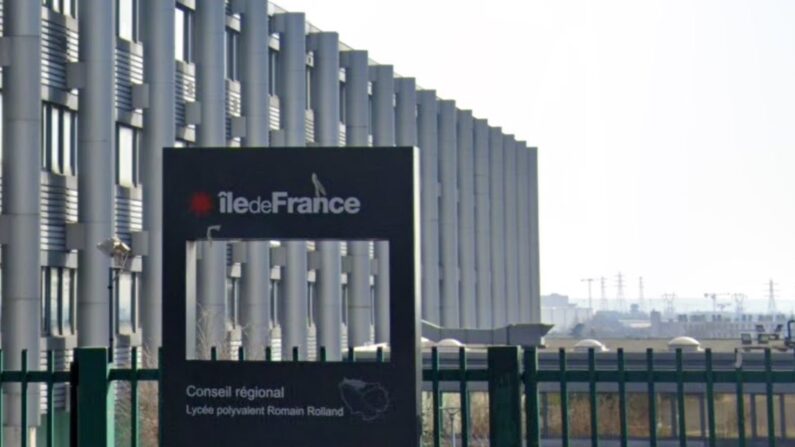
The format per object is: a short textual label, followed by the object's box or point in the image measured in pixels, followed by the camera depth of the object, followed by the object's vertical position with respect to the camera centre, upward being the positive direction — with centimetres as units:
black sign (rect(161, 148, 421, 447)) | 1160 +11
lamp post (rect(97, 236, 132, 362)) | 3466 +124
